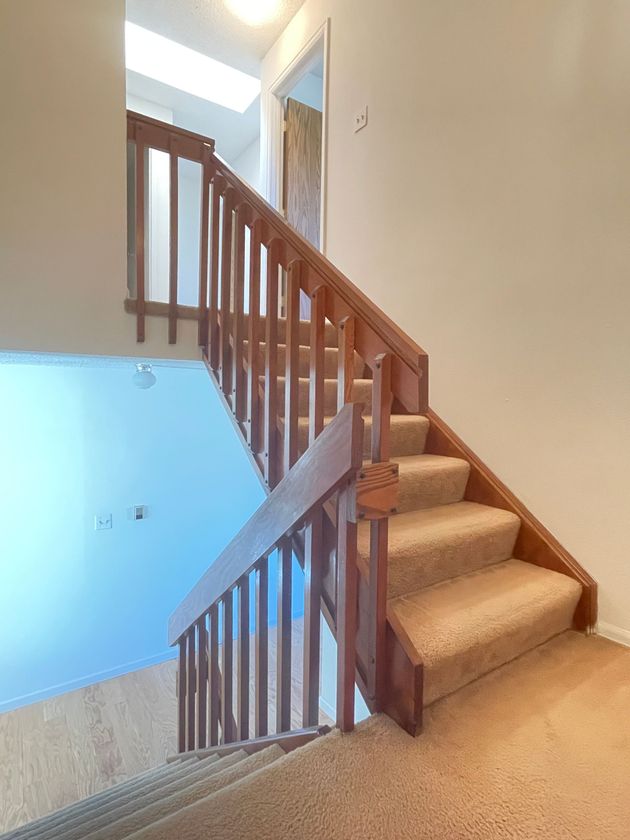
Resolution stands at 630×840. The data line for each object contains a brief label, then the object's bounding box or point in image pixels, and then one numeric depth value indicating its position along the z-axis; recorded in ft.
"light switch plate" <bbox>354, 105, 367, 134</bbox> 8.36
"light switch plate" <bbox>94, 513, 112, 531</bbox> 10.43
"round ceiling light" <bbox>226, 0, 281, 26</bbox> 9.66
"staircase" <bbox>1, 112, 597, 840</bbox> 3.48
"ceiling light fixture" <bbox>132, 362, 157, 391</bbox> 8.27
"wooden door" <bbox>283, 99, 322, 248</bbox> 11.23
